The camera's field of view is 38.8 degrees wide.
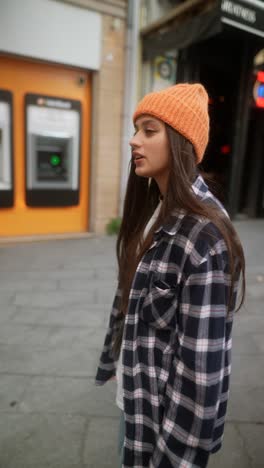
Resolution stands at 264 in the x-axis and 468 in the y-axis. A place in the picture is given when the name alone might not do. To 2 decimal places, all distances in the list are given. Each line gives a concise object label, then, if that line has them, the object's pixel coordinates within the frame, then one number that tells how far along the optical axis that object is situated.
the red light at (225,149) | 8.80
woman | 1.12
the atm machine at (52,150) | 6.59
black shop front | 6.22
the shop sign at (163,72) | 7.44
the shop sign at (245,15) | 5.50
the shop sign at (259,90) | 8.43
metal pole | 6.95
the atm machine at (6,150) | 6.25
